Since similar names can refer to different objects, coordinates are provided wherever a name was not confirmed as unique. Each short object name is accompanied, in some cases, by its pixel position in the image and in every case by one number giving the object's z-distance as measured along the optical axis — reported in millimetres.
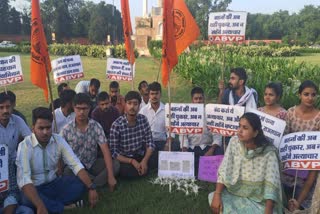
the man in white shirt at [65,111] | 3312
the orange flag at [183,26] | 3782
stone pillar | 34887
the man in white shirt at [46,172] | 2273
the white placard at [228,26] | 3882
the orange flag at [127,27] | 4205
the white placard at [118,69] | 4869
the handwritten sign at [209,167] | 2973
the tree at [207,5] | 54303
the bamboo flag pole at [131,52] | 4315
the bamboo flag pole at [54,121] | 3040
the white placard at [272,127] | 2568
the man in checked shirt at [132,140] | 3051
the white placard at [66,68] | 4385
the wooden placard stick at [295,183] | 2503
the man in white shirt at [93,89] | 4361
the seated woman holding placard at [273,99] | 2973
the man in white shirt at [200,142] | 3296
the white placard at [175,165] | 3083
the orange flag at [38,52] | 3043
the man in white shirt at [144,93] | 4339
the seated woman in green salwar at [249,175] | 2229
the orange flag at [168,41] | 3045
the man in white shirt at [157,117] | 3562
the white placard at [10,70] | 3955
